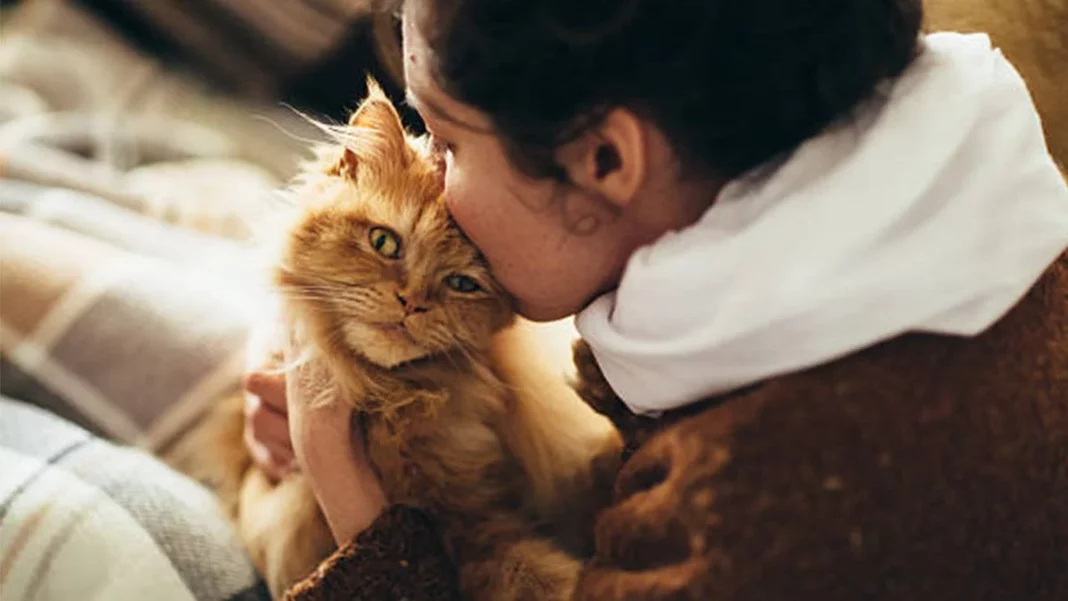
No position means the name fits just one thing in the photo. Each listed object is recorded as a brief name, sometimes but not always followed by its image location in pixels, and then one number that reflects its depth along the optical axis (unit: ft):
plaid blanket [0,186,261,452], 5.08
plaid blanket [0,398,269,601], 3.96
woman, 2.77
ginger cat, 3.59
